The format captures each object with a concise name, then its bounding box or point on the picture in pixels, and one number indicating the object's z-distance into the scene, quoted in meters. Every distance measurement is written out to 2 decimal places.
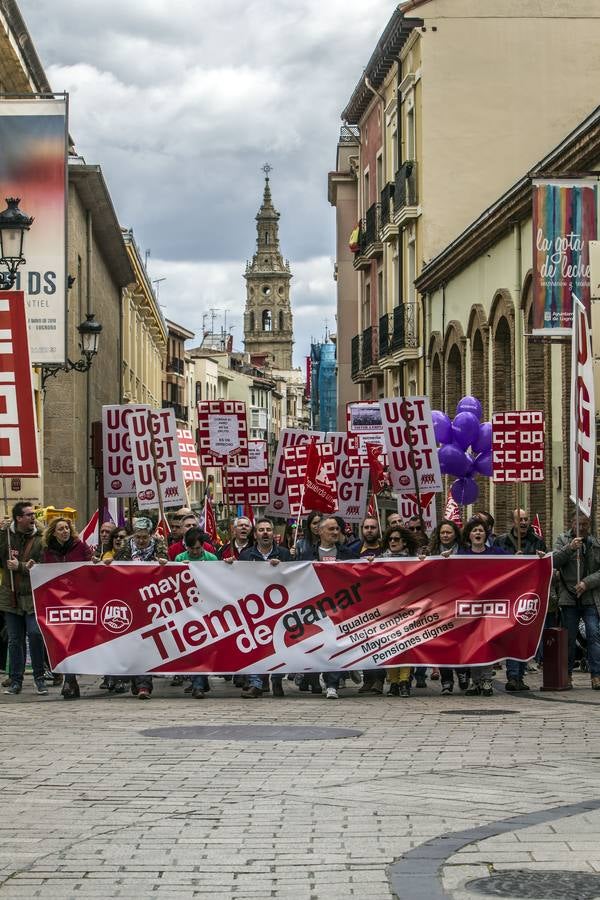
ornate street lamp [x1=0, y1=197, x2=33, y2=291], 17.06
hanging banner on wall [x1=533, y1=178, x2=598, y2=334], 21.00
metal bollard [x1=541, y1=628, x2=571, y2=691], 15.50
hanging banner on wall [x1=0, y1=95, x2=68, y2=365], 22.30
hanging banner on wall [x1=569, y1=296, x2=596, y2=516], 15.19
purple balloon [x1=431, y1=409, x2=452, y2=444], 26.97
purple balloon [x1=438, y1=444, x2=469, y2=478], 26.67
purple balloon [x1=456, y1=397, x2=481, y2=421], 27.36
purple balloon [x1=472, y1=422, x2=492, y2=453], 26.61
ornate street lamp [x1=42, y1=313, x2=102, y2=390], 27.30
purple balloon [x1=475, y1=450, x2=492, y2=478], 26.56
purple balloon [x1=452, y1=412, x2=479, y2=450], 26.69
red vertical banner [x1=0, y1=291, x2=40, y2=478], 11.48
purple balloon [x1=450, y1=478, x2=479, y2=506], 27.02
